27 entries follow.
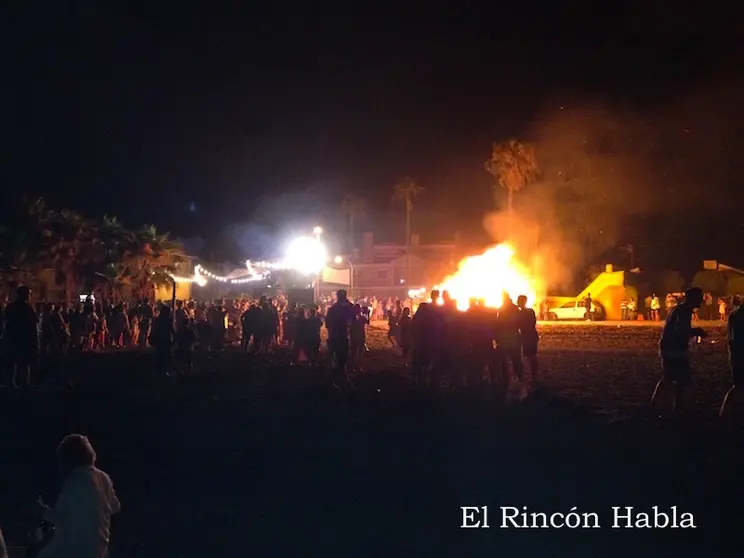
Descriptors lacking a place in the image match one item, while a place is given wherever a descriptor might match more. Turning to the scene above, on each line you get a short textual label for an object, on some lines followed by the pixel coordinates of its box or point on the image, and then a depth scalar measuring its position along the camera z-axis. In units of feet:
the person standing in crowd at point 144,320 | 87.86
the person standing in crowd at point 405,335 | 65.31
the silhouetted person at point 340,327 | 49.16
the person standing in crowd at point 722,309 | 144.87
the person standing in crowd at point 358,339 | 59.31
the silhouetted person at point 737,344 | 34.47
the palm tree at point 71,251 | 105.91
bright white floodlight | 149.79
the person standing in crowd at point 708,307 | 145.28
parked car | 156.04
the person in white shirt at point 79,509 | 14.42
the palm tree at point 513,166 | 200.64
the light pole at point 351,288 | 161.68
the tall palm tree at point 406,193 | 267.59
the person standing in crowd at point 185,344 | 60.13
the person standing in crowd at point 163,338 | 54.49
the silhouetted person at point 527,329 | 45.44
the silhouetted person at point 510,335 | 45.29
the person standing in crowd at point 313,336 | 64.54
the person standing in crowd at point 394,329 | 87.61
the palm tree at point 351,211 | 315.37
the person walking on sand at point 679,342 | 36.42
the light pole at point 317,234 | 141.49
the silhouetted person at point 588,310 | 154.43
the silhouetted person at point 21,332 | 45.14
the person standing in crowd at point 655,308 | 155.12
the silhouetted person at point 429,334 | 46.96
